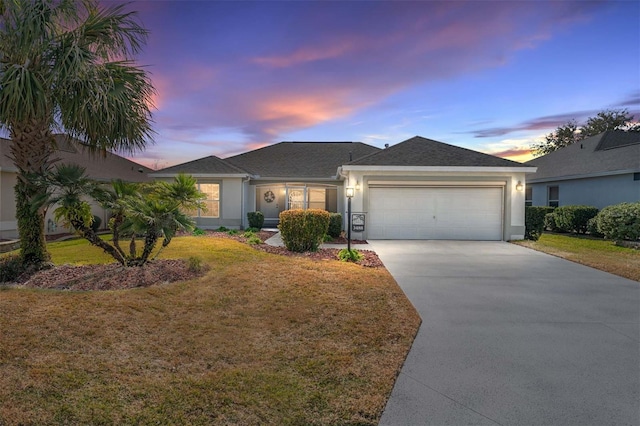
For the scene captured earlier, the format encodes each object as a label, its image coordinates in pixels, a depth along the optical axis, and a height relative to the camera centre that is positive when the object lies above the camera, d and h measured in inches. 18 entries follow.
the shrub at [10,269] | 238.1 -51.8
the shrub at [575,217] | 576.7 -33.2
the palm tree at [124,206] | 240.4 -6.6
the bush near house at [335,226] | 532.3 -44.8
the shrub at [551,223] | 637.3 -47.6
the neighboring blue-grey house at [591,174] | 564.7 +43.6
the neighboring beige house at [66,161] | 460.3 +42.1
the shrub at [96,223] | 549.2 -44.1
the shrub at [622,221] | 459.2 -33.1
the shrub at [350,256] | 347.3 -61.3
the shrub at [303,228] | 388.5 -35.5
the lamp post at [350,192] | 391.9 +6.3
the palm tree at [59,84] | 216.4 +77.5
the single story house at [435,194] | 510.0 +5.6
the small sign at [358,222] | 506.0 -36.9
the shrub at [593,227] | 546.6 -47.8
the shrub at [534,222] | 512.4 -36.9
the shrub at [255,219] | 632.4 -40.8
